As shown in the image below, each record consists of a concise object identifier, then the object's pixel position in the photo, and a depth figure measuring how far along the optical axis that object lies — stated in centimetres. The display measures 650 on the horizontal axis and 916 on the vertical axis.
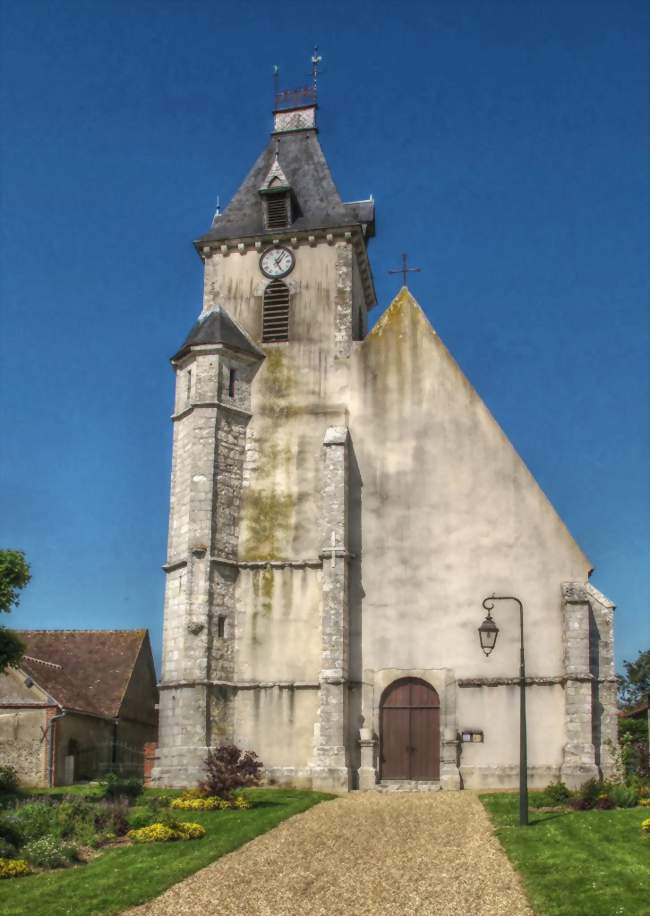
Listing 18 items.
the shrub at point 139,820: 1850
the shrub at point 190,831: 1734
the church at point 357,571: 2644
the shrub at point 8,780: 2549
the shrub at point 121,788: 2331
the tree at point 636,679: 5288
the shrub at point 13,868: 1477
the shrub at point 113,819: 1828
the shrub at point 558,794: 2219
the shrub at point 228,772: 2173
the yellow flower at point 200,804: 2088
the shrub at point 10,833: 1662
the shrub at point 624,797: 2098
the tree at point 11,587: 2328
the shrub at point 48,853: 1561
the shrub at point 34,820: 1731
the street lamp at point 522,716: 1814
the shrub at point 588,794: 2084
